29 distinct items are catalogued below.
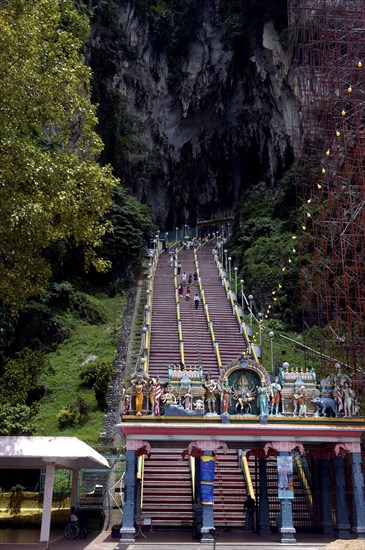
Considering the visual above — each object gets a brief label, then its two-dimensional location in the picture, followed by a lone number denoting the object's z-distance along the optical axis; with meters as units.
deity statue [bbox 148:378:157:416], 14.80
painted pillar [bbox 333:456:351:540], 14.55
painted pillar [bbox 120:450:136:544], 13.63
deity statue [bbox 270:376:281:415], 14.95
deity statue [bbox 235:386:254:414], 15.10
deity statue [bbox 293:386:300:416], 14.91
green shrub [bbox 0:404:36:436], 19.02
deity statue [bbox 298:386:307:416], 14.88
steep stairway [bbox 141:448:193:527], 16.28
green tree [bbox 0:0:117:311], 13.48
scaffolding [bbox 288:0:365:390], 22.41
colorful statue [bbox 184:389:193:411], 14.73
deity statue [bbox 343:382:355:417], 14.84
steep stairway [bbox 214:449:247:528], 16.44
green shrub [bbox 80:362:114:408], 21.88
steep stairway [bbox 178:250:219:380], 23.48
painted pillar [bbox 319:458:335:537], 15.29
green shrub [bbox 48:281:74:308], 30.47
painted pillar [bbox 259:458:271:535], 15.73
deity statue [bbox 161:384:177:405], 14.76
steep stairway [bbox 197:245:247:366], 24.94
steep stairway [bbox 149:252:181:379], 23.45
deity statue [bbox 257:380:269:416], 14.78
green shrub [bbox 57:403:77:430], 20.73
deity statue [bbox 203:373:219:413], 14.92
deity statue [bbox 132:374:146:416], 14.72
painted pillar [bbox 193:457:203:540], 14.72
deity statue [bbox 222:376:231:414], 14.77
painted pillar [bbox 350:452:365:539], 13.86
